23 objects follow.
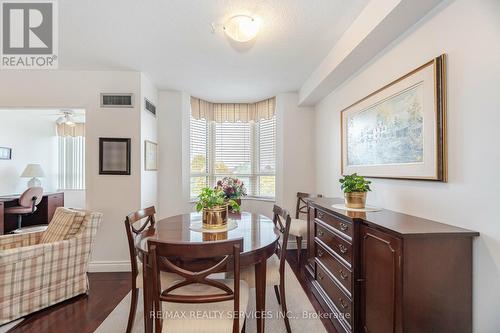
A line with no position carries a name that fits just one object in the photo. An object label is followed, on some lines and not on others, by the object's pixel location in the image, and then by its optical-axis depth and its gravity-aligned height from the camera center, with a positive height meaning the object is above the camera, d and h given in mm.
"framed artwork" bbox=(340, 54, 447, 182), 1532 +307
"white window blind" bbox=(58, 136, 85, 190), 5840 +119
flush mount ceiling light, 1967 +1152
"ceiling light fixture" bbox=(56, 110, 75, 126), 4889 +1070
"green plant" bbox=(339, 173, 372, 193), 2055 -150
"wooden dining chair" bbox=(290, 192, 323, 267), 3113 -778
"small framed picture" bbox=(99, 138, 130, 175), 3094 +140
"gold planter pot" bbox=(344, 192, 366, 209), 2057 -283
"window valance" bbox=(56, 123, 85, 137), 5766 +908
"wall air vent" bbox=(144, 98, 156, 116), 3329 +878
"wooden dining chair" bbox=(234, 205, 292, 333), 1854 -856
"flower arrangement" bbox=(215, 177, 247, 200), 3561 -314
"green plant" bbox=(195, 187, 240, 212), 2012 -278
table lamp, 4914 -125
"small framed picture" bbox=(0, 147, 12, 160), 4592 +269
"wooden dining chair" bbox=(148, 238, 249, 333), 1203 -679
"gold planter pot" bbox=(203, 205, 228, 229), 2010 -429
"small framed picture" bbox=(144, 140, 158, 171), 3303 +165
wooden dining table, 1419 -527
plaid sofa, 2025 -953
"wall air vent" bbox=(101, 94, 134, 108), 3111 +866
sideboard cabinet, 1296 -629
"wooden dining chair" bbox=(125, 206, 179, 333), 1768 -807
